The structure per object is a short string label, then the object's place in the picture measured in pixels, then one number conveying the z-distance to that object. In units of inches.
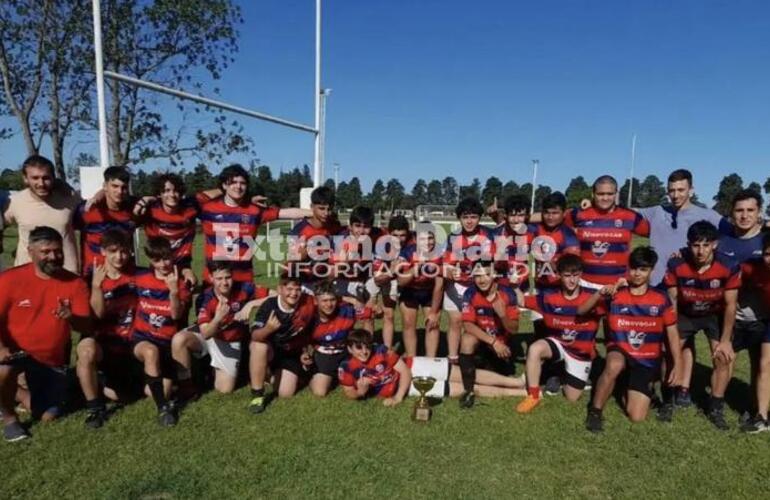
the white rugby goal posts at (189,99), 232.1
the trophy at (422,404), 169.6
